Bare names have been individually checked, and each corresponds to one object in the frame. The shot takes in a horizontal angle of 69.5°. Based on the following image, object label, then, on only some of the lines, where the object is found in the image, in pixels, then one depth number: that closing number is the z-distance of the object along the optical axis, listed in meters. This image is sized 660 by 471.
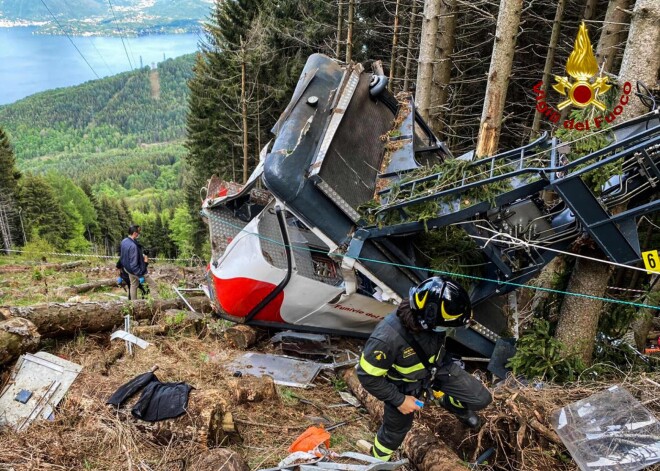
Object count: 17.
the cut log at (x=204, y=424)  3.38
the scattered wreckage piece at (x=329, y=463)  2.98
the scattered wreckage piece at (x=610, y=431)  2.54
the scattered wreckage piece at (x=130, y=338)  5.21
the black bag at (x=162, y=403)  3.54
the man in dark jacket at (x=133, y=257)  7.45
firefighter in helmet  2.76
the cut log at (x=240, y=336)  5.62
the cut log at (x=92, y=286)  10.03
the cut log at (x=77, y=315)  4.96
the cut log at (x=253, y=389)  4.11
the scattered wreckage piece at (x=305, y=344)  5.55
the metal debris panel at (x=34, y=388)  3.86
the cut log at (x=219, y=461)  3.01
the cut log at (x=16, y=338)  4.30
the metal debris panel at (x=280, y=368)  4.89
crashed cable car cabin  3.37
